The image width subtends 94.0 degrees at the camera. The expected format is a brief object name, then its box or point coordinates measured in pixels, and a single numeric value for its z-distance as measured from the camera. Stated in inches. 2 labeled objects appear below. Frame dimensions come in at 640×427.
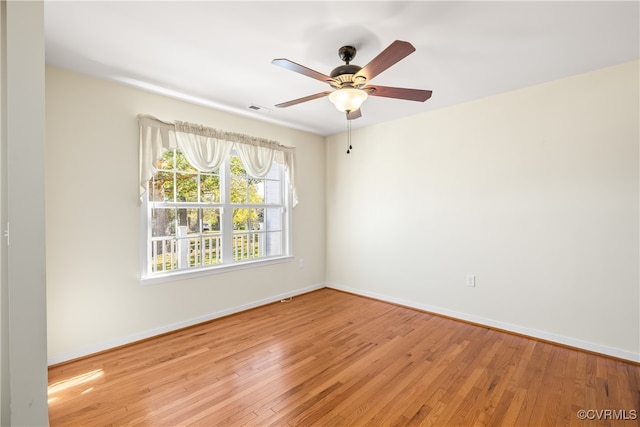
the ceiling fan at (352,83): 74.0
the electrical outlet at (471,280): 134.9
